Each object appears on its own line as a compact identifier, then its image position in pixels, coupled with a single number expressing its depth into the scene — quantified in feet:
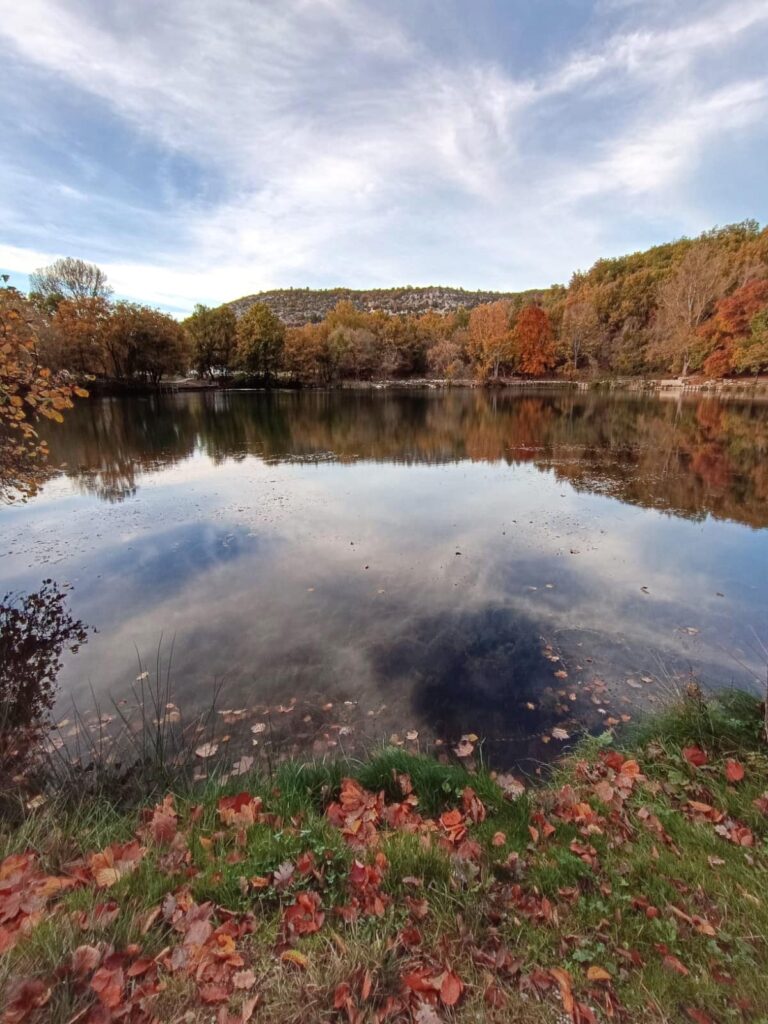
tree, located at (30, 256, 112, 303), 191.11
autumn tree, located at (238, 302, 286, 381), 217.56
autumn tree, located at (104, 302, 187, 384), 167.40
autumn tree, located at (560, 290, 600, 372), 232.94
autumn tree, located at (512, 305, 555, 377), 236.84
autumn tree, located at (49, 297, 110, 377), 149.07
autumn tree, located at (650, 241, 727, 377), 169.89
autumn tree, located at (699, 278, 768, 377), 152.76
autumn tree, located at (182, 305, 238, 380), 222.69
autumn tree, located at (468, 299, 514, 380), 229.86
